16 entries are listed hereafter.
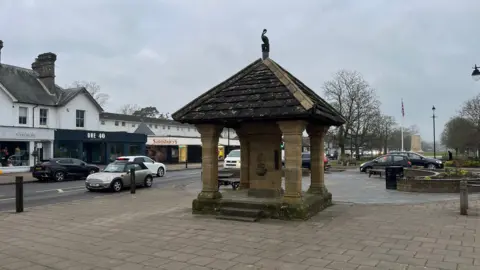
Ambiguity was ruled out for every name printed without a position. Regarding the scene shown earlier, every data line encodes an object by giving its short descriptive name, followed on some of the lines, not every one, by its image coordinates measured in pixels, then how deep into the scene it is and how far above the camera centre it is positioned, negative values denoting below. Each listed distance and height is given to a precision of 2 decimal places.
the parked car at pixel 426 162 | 28.31 -1.21
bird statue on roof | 11.26 +3.14
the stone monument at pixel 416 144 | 49.56 +0.29
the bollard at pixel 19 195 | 11.54 -1.42
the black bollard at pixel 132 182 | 17.14 -1.56
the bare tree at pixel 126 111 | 89.88 +8.87
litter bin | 17.02 -1.34
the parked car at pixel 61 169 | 24.03 -1.37
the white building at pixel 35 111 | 31.36 +3.49
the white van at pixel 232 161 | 28.81 -1.05
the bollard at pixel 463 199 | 9.96 -1.42
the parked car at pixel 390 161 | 26.80 -1.07
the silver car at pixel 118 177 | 17.99 -1.44
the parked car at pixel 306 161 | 30.06 -1.14
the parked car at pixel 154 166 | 27.77 -1.35
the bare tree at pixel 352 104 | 48.06 +5.45
